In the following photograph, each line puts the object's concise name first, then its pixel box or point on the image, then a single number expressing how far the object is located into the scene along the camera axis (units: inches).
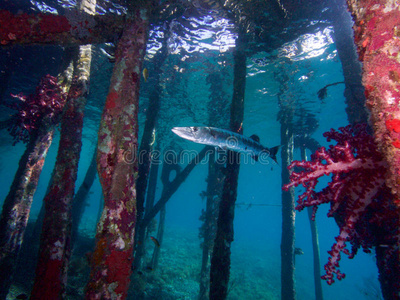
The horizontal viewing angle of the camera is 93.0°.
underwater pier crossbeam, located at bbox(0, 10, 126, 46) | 105.0
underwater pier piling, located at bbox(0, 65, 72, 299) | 183.2
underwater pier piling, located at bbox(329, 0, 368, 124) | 208.4
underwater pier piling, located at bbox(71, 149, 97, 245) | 458.9
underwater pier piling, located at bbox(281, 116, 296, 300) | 329.4
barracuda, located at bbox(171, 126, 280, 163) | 160.7
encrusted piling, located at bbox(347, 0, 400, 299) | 54.1
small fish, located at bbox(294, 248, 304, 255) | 410.9
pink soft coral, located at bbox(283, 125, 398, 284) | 87.4
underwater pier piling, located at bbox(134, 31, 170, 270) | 287.4
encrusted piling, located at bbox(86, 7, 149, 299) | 82.0
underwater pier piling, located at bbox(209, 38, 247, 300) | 176.4
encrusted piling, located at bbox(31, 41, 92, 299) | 115.9
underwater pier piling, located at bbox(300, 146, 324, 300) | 459.6
